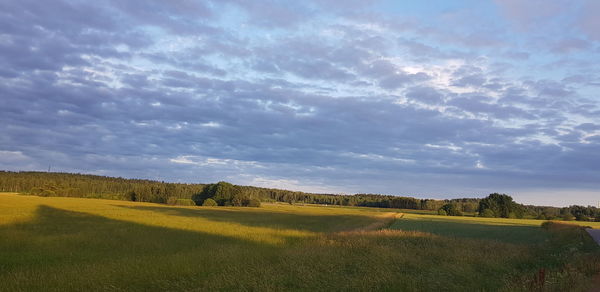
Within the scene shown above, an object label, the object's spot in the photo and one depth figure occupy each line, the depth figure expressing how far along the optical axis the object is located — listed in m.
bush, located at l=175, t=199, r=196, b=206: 103.81
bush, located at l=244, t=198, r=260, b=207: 113.16
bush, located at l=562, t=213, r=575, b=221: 100.28
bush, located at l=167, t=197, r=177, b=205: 108.51
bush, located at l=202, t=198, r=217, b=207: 104.59
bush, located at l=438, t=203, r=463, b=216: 106.20
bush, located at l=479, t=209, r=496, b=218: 106.32
